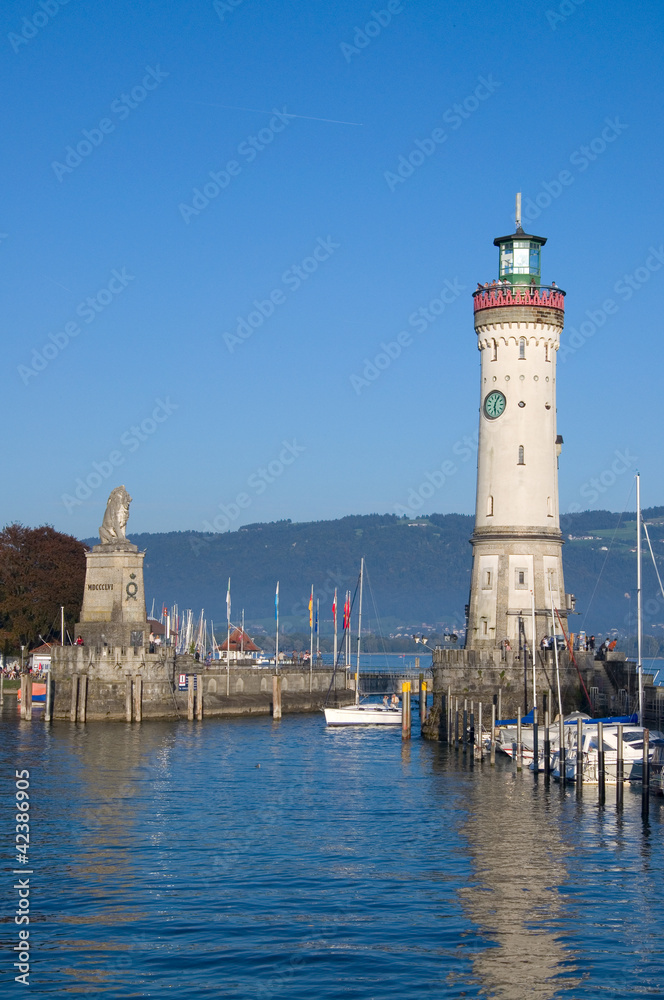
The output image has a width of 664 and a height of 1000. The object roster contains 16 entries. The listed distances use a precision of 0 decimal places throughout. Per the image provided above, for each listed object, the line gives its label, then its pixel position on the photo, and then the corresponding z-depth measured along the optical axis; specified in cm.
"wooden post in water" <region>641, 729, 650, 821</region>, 4384
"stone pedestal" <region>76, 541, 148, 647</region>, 8525
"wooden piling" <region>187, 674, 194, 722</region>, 8931
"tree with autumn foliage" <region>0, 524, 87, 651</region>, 10919
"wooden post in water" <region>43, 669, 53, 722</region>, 8581
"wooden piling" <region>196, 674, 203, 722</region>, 8956
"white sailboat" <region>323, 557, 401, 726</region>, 8669
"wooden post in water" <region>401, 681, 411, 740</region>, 7412
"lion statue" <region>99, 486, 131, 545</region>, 8762
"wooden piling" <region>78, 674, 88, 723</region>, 8425
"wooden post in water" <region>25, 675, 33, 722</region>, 8994
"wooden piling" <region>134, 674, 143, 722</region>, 8438
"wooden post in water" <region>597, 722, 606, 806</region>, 4794
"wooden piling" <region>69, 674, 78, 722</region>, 8444
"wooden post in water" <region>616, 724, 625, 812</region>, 4541
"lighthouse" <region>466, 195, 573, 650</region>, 7356
